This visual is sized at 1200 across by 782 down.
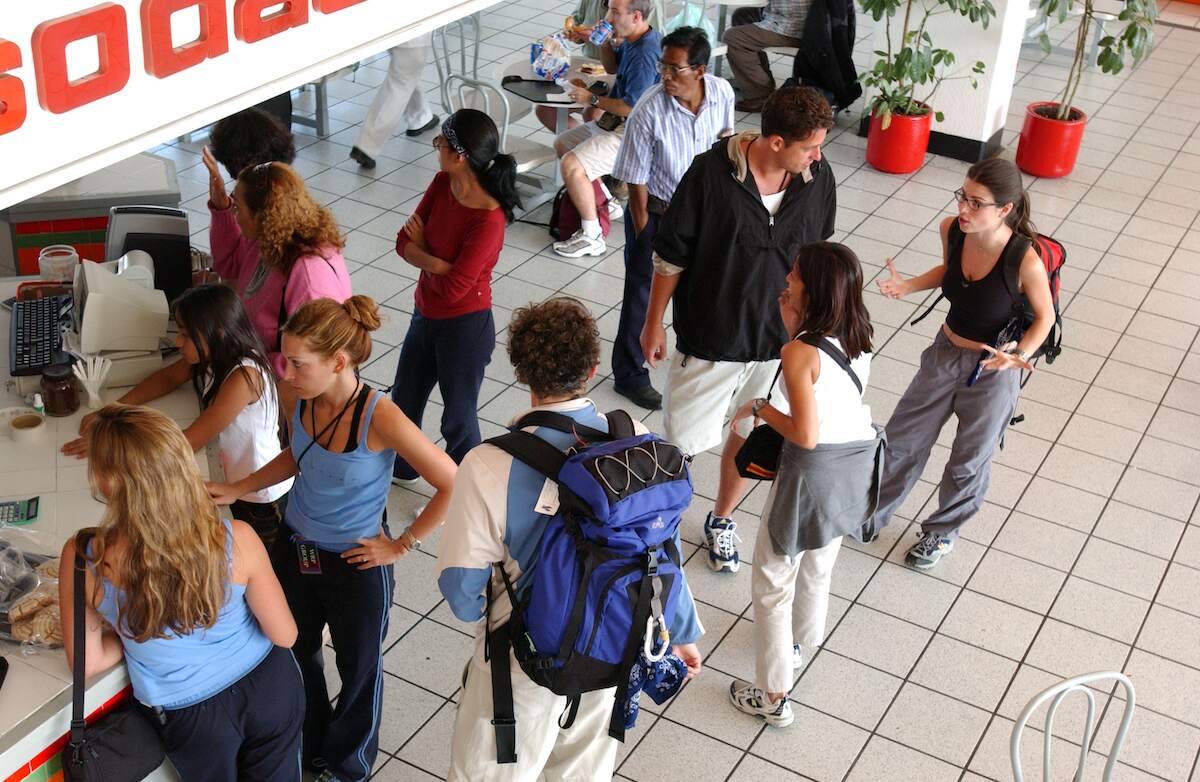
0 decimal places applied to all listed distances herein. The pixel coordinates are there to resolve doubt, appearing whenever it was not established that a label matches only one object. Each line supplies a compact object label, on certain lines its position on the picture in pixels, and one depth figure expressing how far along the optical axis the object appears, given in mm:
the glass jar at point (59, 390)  3506
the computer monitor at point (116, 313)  3643
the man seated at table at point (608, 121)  6180
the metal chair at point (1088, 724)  2389
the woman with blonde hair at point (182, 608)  2361
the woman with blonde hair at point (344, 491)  2926
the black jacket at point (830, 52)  8016
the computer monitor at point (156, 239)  4117
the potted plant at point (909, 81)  7223
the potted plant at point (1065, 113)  7148
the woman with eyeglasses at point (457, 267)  3996
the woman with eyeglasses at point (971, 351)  3922
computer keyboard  3625
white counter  2484
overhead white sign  2211
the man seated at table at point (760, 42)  8203
